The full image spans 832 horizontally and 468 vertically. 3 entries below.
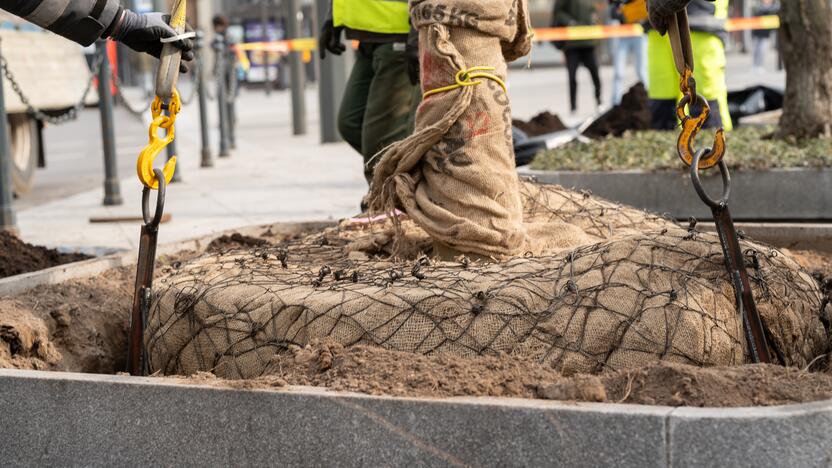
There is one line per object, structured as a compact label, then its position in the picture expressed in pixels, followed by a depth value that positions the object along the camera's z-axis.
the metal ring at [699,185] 6.03
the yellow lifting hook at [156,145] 6.93
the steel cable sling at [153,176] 6.95
